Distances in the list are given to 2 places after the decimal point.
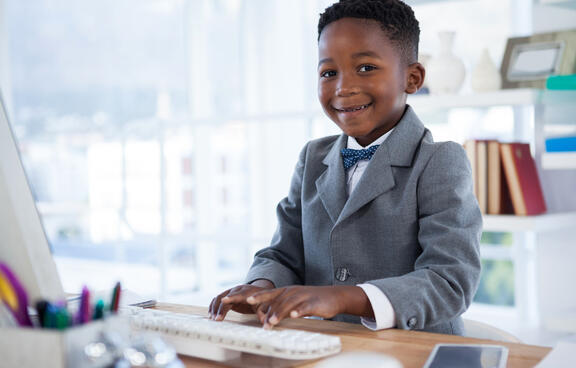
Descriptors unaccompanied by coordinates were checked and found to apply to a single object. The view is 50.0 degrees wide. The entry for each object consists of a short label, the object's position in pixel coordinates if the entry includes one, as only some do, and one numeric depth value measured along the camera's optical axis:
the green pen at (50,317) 0.57
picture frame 2.02
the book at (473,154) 2.16
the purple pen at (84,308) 0.58
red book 2.07
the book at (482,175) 2.15
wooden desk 0.69
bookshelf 2.03
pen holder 0.55
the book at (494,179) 2.13
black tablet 0.65
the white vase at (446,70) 2.29
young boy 0.89
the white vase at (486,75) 2.17
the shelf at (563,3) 2.01
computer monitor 0.70
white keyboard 0.67
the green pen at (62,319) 0.57
